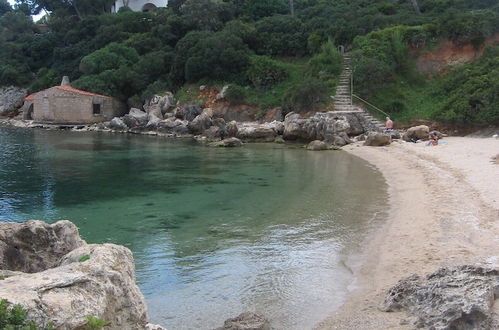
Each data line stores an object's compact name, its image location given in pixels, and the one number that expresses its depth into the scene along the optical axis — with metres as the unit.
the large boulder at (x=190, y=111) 49.92
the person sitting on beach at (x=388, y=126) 36.95
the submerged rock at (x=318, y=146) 34.19
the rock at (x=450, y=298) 6.88
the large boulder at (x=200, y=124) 45.56
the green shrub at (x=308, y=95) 43.53
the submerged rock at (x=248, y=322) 8.12
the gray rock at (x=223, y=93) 50.23
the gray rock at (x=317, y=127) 37.47
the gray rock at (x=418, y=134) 34.41
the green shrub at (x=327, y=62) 47.44
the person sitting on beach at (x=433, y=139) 31.20
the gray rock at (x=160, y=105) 52.94
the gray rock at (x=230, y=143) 37.25
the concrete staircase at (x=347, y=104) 39.75
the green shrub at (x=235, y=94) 49.50
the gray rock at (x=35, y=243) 8.02
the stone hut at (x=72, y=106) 57.19
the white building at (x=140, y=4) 89.88
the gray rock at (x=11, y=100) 69.56
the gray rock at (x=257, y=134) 40.06
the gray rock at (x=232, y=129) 40.88
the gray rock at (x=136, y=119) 51.25
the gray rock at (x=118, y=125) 52.09
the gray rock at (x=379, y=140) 33.81
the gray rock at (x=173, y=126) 46.75
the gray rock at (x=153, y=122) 49.59
